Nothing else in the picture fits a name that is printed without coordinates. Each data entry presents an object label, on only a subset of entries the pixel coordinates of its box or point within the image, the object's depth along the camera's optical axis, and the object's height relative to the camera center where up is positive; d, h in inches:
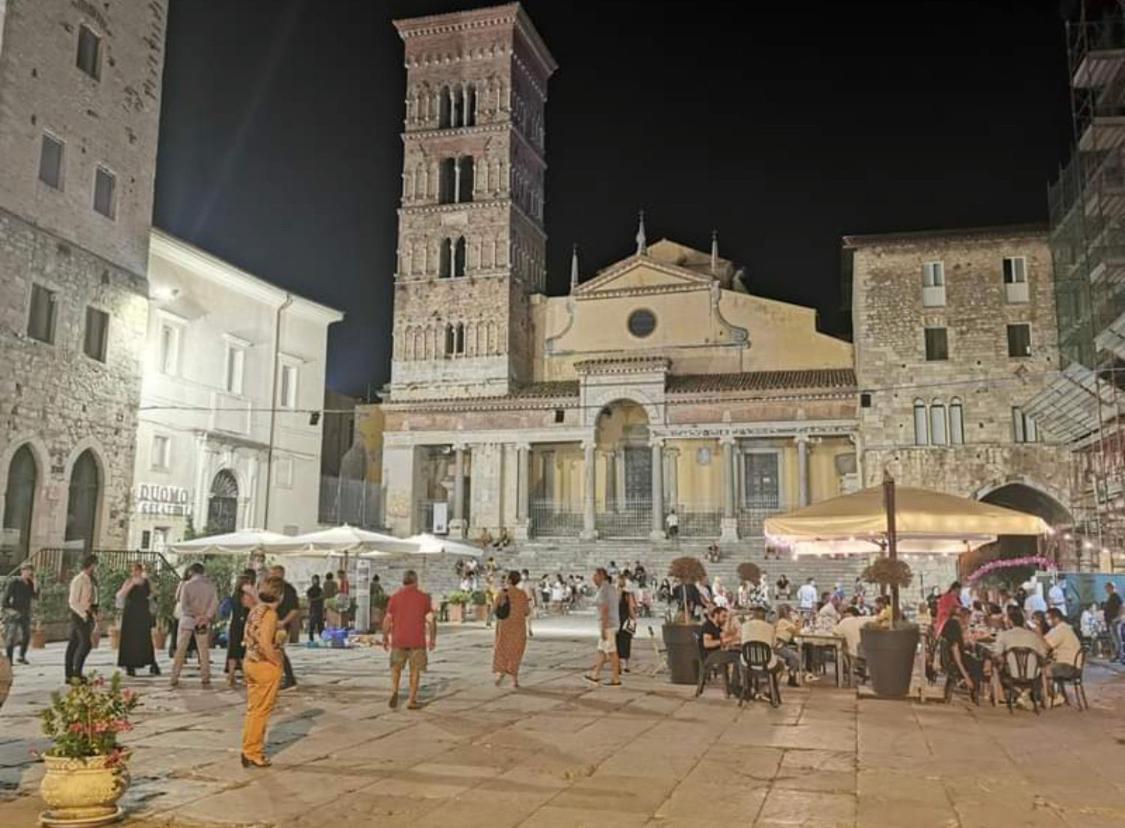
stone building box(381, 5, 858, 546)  1441.9 +286.6
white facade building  1084.5 +173.7
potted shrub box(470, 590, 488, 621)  1036.5 -58.9
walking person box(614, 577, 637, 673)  517.0 -39.1
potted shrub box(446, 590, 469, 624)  1036.5 -60.5
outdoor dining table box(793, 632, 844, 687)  494.9 -44.6
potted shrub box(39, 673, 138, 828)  229.8 -51.5
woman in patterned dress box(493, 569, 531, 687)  483.2 -40.3
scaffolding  885.8 +276.5
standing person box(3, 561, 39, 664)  568.1 -39.5
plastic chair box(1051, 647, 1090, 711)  430.6 -54.3
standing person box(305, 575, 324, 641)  732.0 -48.5
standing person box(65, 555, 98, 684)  465.1 -36.7
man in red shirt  417.4 -34.0
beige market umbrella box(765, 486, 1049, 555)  452.8 +17.1
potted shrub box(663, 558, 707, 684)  503.2 -49.7
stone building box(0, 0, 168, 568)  786.2 +246.8
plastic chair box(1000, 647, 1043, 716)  412.5 -48.6
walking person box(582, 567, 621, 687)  499.2 -37.7
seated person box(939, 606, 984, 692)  442.6 -45.3
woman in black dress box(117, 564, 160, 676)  497.0 -42.3
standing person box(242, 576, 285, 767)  293.4 -37.9
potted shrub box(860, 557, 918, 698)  446.9 -42.5
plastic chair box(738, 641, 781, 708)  424.8 -48.7
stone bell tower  1583.4 +558.6
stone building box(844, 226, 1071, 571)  1220.5 +250.9
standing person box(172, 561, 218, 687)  482.6 -35.7
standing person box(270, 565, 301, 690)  443.1 -30.9
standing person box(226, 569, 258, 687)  475.0 -40.3
